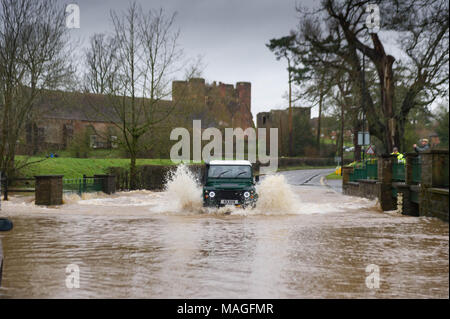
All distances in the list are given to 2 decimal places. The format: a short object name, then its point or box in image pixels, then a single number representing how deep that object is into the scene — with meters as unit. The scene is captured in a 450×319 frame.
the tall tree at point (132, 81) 31.22
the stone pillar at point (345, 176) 30.75
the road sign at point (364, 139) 36.12
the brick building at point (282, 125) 79.81
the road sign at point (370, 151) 38.31
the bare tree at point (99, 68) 31.00
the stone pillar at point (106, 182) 28.34
